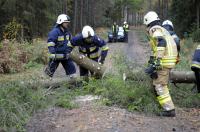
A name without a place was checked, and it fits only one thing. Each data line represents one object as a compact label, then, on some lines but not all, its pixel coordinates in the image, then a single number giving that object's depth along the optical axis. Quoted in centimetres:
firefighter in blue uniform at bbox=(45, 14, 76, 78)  1151
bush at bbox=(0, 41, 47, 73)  1705
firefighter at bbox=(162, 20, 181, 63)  1221
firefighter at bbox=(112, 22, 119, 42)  4044
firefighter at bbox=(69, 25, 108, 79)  1124
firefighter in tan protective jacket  880
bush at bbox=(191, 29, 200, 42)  3491
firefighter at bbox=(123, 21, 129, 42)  4232
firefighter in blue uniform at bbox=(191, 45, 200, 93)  1032
